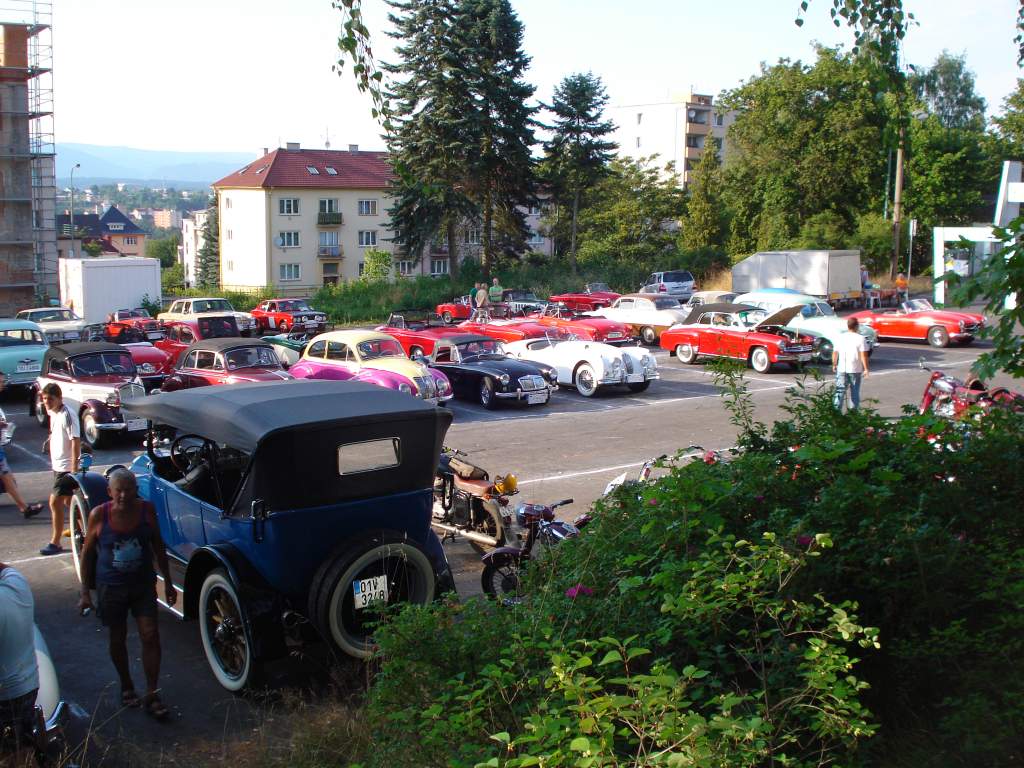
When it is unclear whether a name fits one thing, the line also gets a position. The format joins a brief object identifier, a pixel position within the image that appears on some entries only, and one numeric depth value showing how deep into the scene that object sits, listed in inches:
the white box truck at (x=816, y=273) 1455.5
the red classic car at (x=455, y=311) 1414.9
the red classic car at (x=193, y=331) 906.9
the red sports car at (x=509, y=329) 976.9
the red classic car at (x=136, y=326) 1069.1
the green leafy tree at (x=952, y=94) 2861.7
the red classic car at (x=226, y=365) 682.2
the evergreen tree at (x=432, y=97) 1628.9
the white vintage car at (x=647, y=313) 1147.9
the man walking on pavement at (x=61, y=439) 402.9
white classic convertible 804.0
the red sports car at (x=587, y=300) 1450.5
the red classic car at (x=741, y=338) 924.6
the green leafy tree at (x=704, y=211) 2140.7
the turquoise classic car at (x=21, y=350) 791.7
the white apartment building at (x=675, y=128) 3661.4
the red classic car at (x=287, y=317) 1348.4
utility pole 1511.7
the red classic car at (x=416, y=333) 900.0
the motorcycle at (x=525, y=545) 333.7
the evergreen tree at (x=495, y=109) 1652.3
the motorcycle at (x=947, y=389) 527.5
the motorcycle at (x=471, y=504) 386.3
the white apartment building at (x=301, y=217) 2694.4
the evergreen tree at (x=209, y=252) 3838.3
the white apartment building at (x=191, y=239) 5903.1
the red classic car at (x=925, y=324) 1103.0
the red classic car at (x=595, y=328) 1027.9
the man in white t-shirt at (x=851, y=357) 620.7
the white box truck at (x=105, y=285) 1293.1
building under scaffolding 1604.3
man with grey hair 245.1
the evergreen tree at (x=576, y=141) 1956.2
